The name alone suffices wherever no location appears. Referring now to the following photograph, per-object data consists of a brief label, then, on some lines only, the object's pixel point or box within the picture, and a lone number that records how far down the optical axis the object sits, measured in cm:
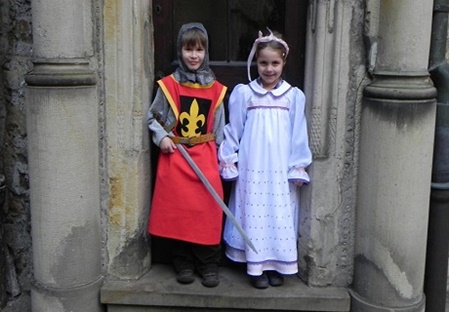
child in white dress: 280
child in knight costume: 284
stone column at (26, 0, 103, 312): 263
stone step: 282
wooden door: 295
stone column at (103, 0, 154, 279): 276
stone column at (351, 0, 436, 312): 256
